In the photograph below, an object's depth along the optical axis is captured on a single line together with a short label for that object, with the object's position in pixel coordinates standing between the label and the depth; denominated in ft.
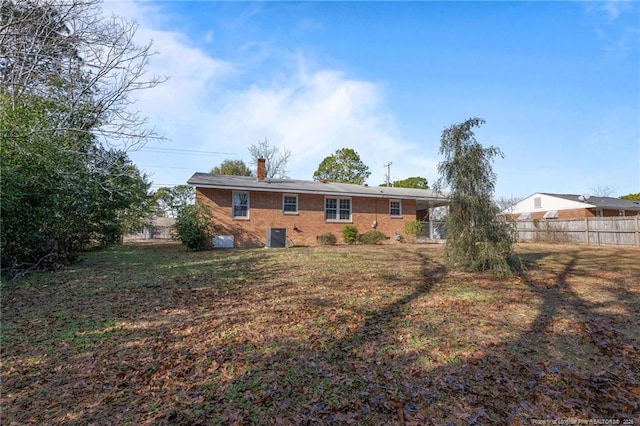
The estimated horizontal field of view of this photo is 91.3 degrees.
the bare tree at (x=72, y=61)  26.55
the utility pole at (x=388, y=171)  129.65
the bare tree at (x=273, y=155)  120.26
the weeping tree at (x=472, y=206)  27.37
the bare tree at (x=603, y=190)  134.90
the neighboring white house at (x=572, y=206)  87.20
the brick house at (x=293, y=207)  51.06
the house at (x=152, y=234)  92.13
